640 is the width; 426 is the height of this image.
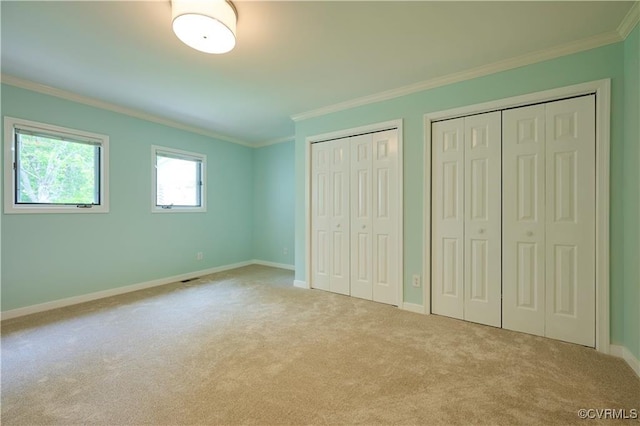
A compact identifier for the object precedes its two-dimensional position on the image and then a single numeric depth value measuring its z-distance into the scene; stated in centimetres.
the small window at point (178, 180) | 425
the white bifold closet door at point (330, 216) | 369
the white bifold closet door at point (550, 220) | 229
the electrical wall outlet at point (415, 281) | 307
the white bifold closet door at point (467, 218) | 268
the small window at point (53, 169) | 293
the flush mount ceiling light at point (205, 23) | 172
